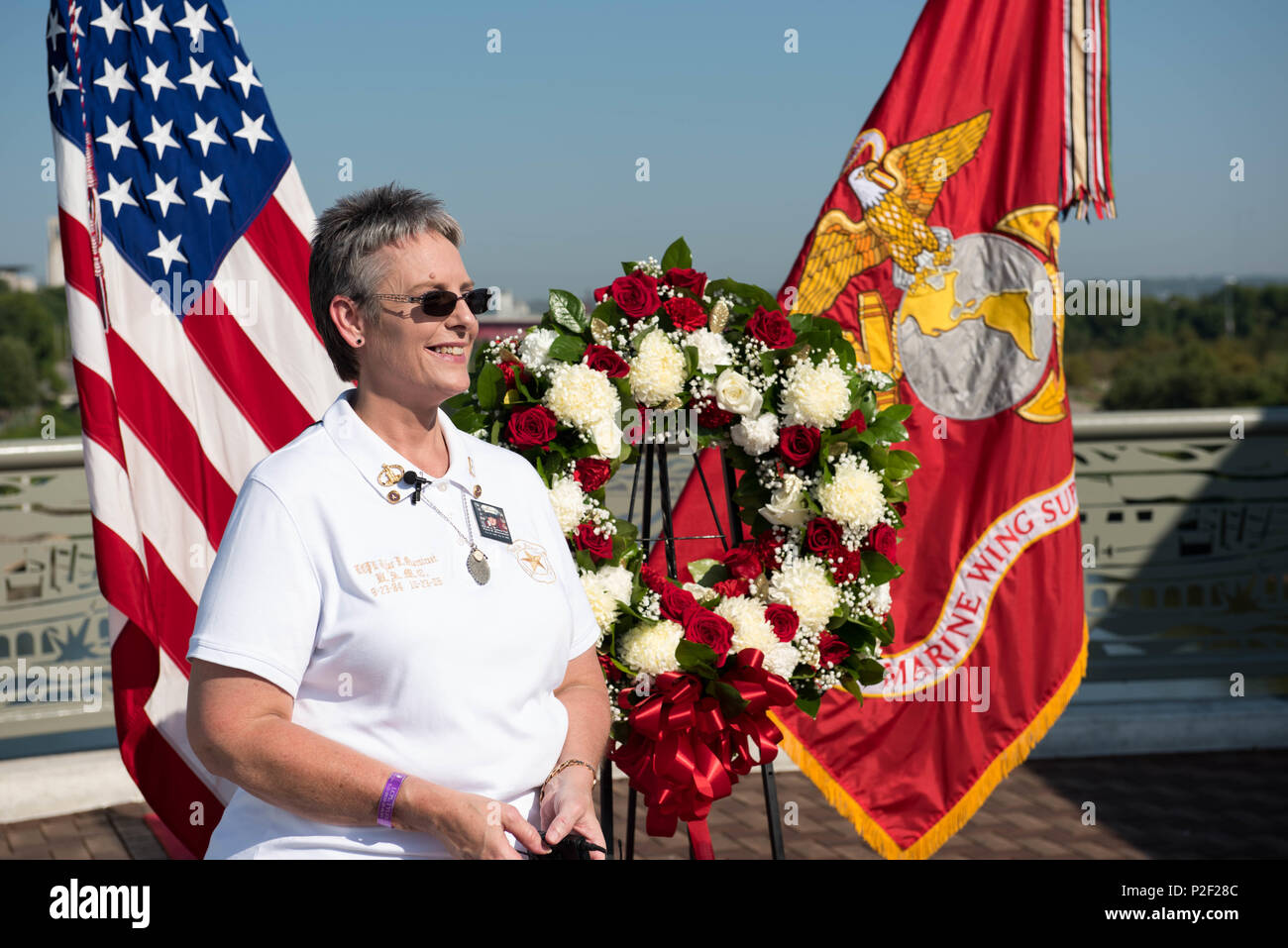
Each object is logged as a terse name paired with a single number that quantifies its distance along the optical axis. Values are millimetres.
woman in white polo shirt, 1936
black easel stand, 3486
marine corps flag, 4750
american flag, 3238
